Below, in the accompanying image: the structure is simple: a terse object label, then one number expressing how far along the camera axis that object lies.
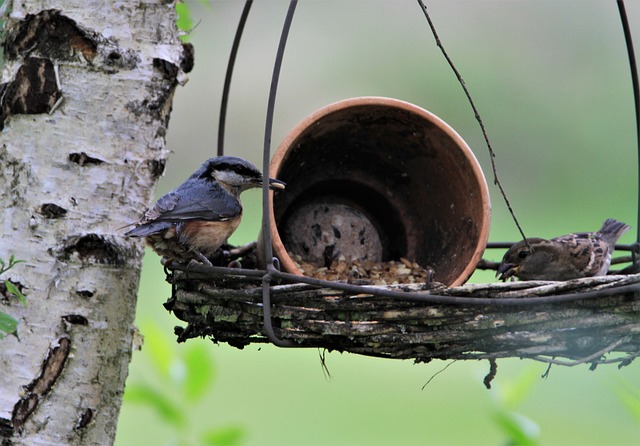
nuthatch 5.60
